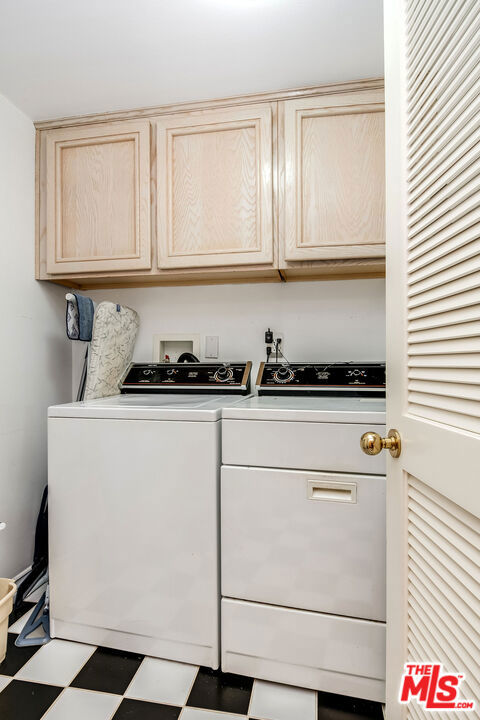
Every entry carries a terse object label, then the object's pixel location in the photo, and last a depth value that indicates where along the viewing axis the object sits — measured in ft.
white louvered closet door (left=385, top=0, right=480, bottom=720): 1.91
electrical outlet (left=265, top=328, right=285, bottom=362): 6.94
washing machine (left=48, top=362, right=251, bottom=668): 4.51
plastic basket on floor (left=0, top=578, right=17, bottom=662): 4.46
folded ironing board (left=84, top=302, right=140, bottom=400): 6.13
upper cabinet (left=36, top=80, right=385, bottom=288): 5.70
